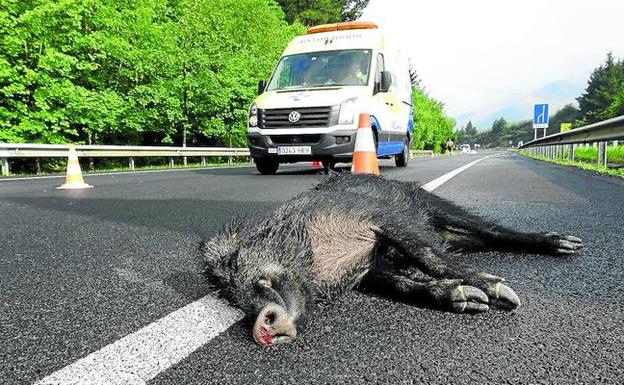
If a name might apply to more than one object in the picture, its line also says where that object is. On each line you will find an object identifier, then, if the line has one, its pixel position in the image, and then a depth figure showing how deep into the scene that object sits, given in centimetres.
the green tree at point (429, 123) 6569
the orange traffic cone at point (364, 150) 529
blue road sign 3856
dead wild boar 167
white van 953
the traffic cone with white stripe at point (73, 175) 793
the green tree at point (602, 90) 9144
